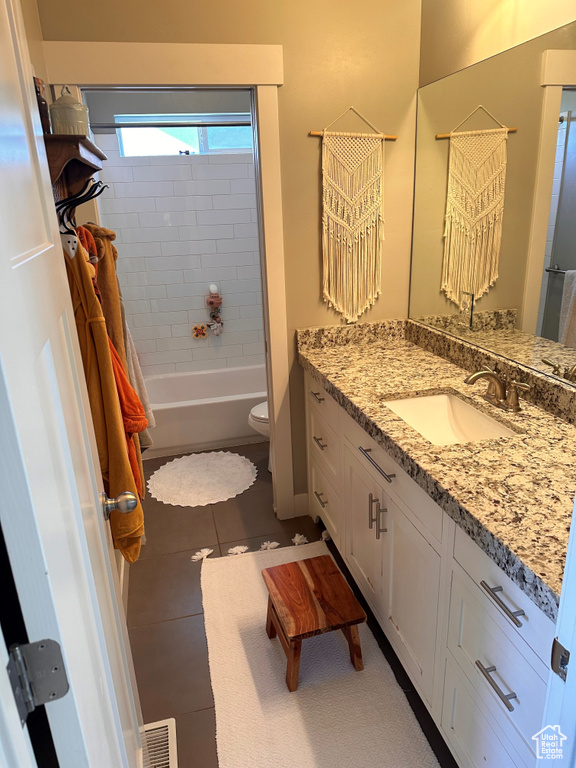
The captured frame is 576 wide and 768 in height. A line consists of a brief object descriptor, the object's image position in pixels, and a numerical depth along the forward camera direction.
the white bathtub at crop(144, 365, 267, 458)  3.58
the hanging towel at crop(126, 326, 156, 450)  2.02
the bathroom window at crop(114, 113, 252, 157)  3.80
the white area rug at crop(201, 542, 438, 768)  1.61
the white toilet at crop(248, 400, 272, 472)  3.37
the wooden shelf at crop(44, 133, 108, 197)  1.34
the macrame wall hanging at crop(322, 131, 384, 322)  2.38
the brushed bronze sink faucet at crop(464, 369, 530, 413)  1.80
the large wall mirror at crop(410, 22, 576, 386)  1.66
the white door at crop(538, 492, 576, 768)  0.64
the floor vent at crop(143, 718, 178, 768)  1.59
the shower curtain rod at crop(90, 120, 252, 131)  3.70
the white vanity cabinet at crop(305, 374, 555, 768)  1.09
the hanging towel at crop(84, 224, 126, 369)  1.73
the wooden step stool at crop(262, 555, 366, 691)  1.75
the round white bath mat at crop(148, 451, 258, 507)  3.07
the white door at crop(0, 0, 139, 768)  0.57
